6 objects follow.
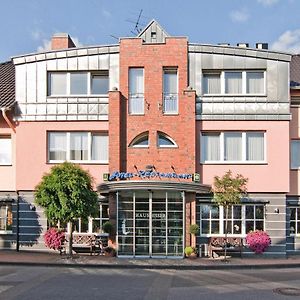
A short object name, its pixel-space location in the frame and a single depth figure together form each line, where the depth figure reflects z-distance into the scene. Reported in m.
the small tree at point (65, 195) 14.03
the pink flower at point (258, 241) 15.23
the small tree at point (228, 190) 14.52
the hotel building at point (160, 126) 16.09
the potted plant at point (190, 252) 15.13
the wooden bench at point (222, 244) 15.60
